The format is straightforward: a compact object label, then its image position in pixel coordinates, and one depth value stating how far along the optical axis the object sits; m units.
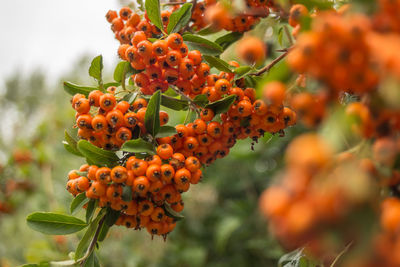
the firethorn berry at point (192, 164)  0.56
